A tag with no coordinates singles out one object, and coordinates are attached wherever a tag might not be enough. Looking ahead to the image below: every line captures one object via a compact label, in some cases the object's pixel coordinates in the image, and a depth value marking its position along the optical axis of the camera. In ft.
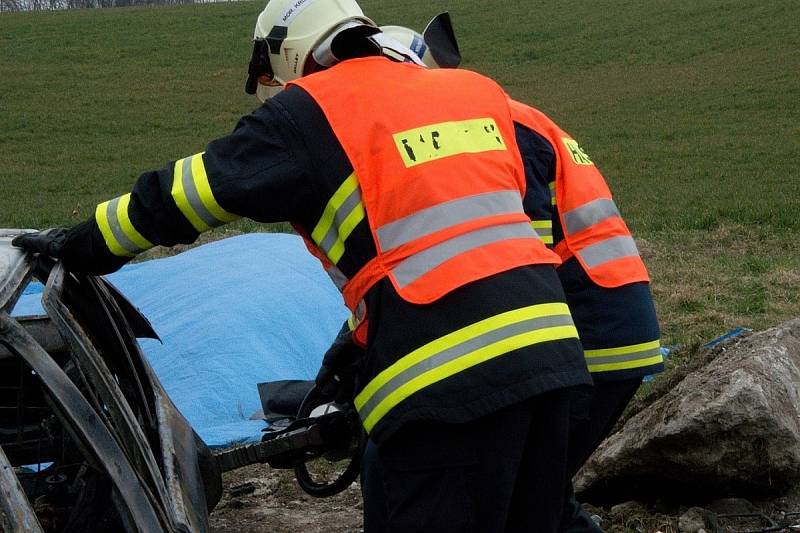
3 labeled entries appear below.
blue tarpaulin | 17.92
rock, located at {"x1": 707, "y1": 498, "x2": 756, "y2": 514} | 13.41
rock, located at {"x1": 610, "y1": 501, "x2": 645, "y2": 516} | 13.69
